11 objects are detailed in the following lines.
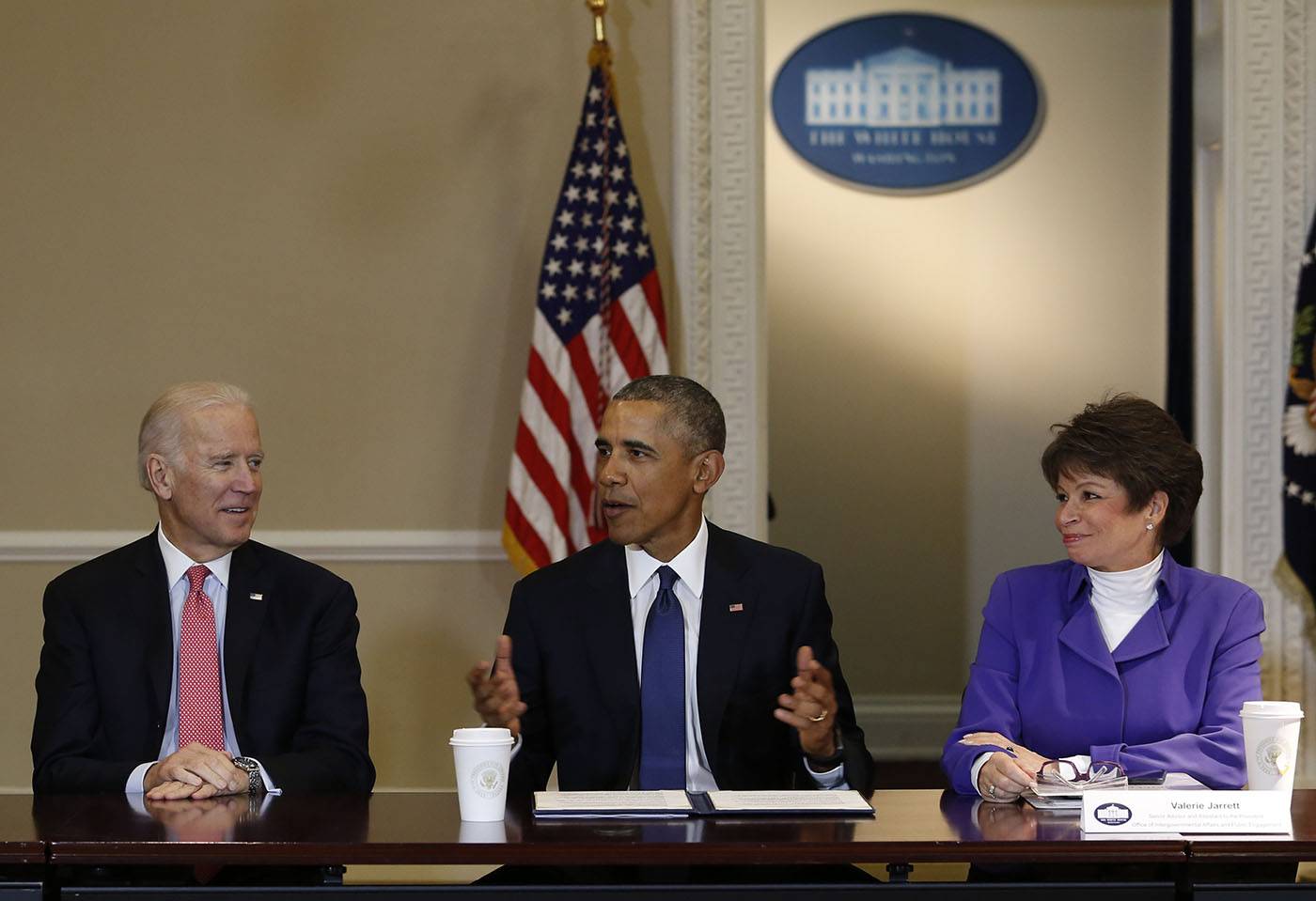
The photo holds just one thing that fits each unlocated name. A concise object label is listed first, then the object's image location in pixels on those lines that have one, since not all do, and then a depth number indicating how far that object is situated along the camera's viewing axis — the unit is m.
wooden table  3.95
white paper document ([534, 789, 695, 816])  4.32
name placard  4.10
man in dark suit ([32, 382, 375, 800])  5.54
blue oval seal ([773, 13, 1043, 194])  13.40
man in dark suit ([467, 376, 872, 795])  5.58
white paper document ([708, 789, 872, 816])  4.36
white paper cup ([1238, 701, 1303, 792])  4.55
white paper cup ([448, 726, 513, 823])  4.28
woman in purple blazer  5.34
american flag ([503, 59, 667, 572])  9.08
